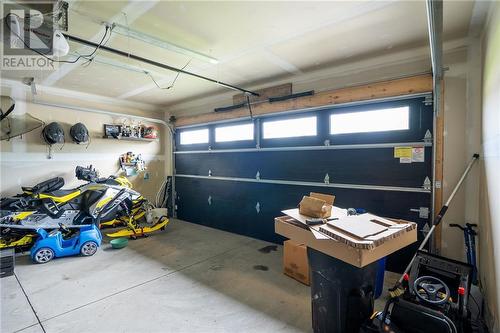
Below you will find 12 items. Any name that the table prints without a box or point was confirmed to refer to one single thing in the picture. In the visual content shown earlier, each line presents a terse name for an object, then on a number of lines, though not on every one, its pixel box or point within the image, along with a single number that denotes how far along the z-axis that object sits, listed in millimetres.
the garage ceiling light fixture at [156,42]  2262
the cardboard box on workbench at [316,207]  1803
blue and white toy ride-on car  3148
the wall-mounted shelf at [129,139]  5002
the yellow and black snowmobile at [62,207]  3318
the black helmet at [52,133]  4098
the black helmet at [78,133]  4391
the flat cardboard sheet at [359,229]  1400
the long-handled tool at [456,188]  2297
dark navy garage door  2721
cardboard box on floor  2656
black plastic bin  1561
